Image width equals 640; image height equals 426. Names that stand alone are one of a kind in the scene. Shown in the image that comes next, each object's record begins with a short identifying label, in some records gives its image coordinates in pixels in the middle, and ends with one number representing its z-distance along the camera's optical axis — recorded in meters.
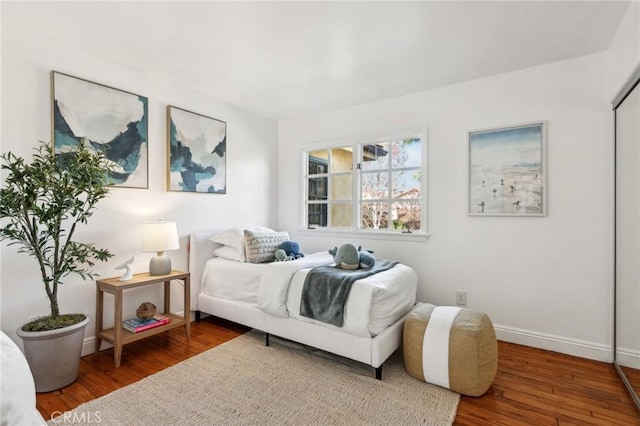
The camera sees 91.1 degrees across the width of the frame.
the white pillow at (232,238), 3.18
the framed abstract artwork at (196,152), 3.12
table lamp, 2.64
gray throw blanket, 2.21
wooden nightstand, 2.32
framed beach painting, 2.65
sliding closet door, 1.94
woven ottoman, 1.92
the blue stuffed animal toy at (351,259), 2.57
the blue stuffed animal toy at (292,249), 3.22
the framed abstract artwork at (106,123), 2.38
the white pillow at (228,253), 3.13
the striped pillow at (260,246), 3.07
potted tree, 1.92
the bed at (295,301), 2.13
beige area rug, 1.74
